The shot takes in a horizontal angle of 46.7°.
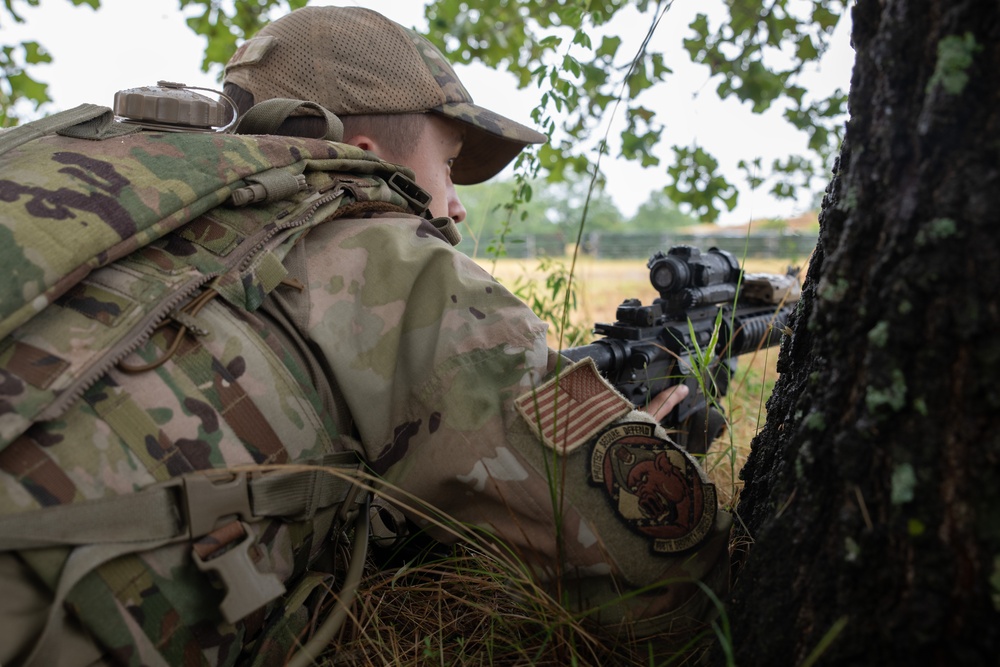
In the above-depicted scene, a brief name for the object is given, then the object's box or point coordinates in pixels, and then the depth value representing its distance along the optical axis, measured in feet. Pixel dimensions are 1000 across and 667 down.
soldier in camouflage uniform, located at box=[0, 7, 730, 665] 2.44
